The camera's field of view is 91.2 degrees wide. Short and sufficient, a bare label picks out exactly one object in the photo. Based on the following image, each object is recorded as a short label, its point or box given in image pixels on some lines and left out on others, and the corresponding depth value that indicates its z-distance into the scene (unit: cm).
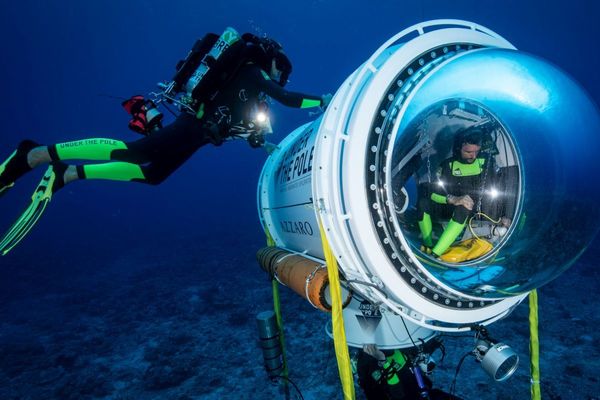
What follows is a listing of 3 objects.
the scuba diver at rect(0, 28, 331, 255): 305
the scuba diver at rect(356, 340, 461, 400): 254
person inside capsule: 260
